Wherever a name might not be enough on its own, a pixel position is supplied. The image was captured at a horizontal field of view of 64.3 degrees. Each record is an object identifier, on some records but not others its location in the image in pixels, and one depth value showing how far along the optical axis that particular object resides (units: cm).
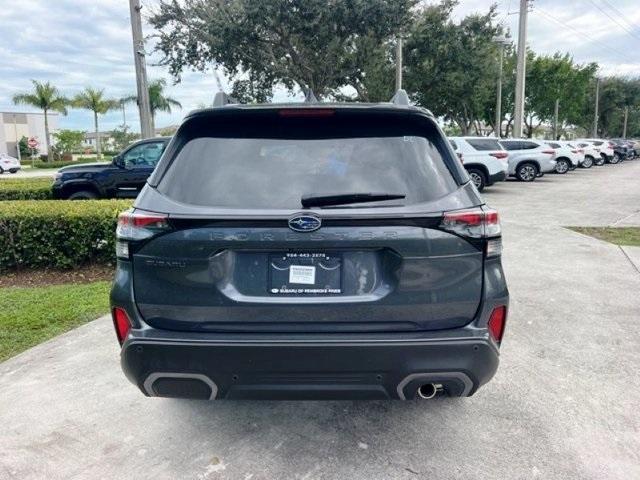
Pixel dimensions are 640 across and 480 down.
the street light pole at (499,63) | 2595
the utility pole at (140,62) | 1431
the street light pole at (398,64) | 2160
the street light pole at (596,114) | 5591
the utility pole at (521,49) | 2378
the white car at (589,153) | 2930
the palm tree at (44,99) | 4588
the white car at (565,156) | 2381
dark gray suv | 230
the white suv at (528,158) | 2044
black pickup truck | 1058
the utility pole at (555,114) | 4560
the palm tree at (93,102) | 4806
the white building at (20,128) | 6025
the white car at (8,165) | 3603
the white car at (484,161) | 1631
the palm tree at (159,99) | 4216
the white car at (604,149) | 3159
